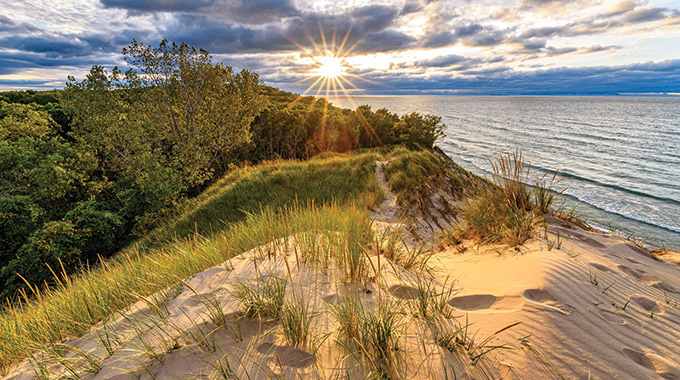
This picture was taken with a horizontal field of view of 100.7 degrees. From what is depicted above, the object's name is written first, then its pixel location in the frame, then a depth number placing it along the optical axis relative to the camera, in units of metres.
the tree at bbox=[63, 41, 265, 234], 18.69
